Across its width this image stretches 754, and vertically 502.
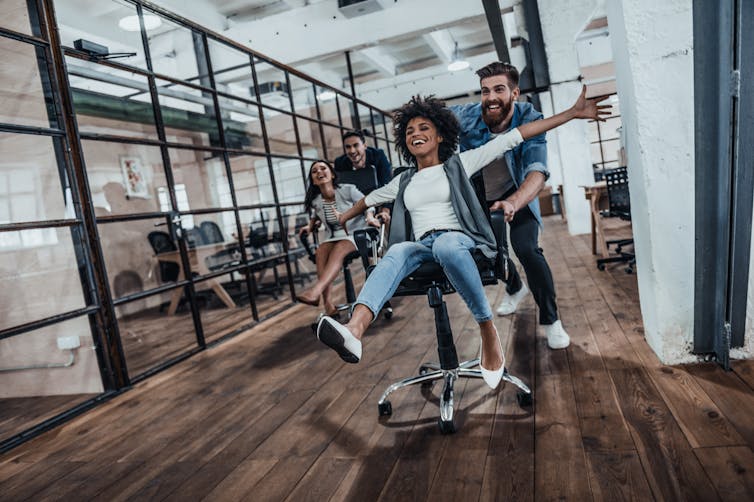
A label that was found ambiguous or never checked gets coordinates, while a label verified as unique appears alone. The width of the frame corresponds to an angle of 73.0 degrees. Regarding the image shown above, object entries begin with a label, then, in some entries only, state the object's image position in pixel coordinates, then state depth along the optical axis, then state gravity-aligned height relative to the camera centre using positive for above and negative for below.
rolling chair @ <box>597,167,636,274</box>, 4.10 -0.34
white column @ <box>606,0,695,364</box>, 1.82 +0.03
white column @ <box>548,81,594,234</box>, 6.80 +0.06
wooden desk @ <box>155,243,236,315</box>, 4.54 -0.54
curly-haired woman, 1.71 -0.14
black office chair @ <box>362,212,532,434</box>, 1.78 -0.46
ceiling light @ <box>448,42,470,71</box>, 8.79 +1.92
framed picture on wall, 5.51 +0.42
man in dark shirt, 3.72 +0.18
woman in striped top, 3.37 -0.15
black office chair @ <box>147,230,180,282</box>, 4.14 -0.32
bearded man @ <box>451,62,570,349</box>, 2.30 +0.04
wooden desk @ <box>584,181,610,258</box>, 4.50 -0.38
